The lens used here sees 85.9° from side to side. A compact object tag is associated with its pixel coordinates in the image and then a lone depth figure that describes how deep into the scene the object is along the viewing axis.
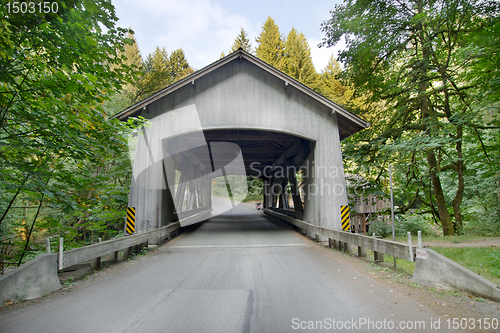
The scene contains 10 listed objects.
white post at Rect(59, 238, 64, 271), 3.75
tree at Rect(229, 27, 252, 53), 39.50
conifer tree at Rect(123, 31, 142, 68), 29.88
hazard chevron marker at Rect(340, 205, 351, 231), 7.95
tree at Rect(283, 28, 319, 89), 28.48
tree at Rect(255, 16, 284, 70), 33.88
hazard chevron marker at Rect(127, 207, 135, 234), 7.37
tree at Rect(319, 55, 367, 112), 27.00
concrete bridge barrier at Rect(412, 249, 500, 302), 3.05
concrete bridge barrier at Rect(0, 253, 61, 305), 3.04
